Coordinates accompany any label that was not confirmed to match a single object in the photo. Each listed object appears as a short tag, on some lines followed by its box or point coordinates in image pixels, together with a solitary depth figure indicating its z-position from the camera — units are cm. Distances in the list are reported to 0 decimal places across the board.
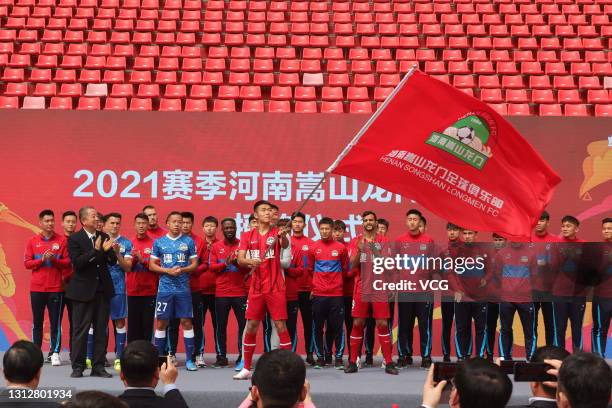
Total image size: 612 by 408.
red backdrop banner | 988
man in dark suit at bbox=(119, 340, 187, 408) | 367
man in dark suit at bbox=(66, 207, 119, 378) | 771
